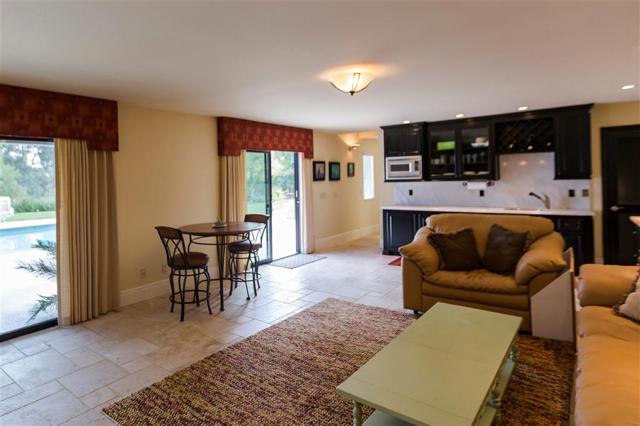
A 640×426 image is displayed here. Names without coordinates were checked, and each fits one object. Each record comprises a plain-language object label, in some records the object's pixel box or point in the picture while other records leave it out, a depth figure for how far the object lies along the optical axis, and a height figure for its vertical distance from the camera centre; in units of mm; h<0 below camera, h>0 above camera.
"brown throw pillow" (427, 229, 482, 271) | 3643 -508
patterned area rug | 2201 -1237
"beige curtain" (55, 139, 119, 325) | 3742 -253
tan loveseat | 3141 -704
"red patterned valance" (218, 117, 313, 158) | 5426 +1095
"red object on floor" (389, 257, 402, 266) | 5989 -1008
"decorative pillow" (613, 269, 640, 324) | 2260 -687
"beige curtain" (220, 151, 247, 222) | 5461 +239
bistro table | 3965 -273
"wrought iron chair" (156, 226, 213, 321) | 3867 -579
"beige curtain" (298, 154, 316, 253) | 6953 -52
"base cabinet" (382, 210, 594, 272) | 5074 -481
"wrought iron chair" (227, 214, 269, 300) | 4723 -605
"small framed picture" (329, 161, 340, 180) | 7828 +687
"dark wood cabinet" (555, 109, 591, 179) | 5191 +743
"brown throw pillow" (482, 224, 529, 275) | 3488 -501
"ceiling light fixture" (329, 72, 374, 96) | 3307 +1100
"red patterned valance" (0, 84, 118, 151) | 3361 +917
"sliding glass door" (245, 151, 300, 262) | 6137 +138
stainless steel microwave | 6445 +586
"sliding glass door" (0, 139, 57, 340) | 3557 -271
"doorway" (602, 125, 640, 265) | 5121 +82
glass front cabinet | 5882 +793
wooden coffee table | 1590 -862
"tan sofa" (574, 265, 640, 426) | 1475 -817
